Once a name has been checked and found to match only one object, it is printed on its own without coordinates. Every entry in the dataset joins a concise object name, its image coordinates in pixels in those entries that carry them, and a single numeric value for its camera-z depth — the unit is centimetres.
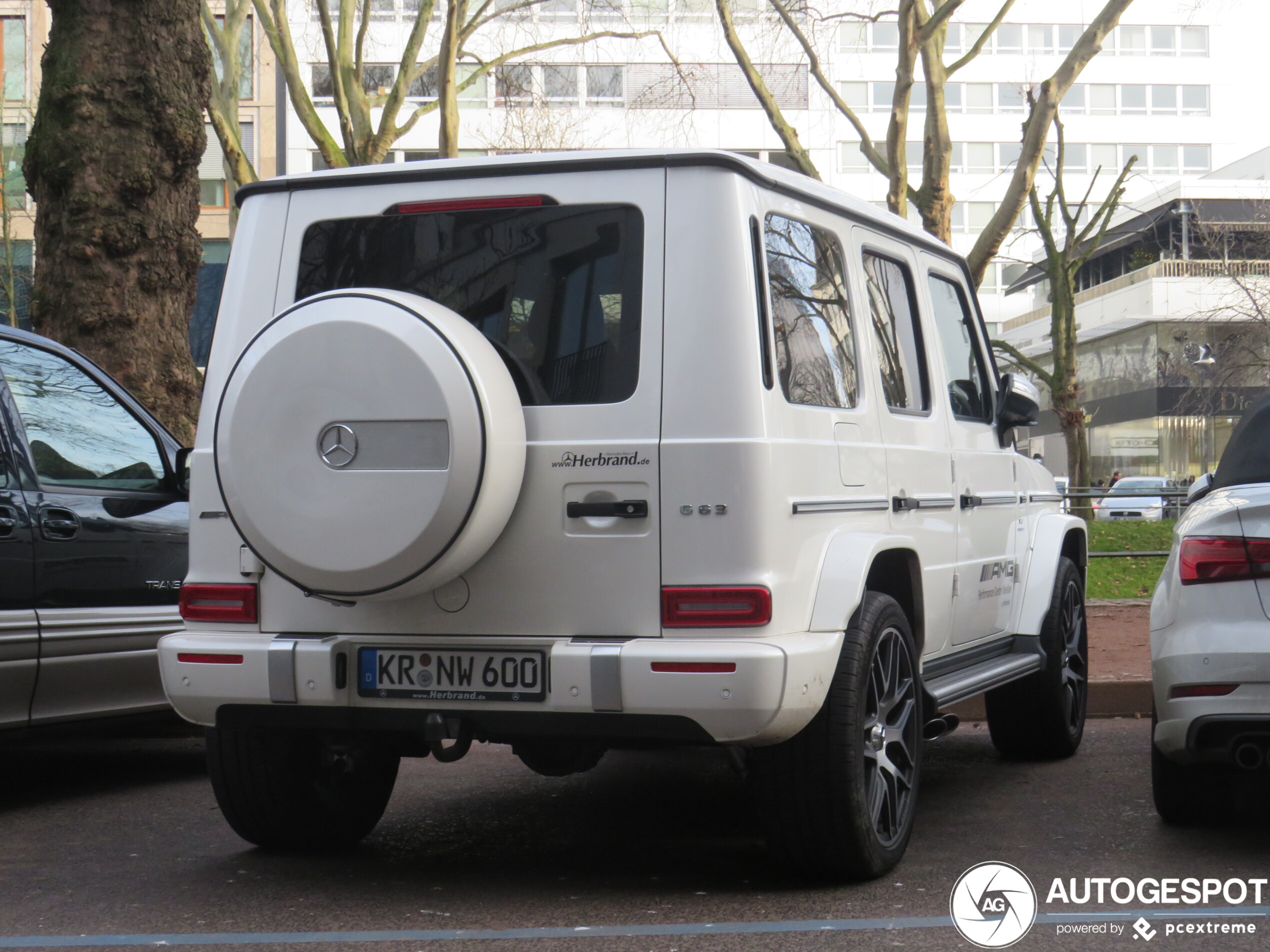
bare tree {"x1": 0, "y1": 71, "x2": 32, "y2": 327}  3359
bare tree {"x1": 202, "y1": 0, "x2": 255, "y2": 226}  1886
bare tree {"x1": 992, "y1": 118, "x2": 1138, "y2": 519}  3016
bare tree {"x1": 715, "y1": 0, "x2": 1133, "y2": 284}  1677
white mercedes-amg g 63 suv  425
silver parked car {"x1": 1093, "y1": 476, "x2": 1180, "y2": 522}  1684
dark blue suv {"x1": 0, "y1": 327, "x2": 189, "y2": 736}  585
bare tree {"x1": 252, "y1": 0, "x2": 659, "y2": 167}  1733
